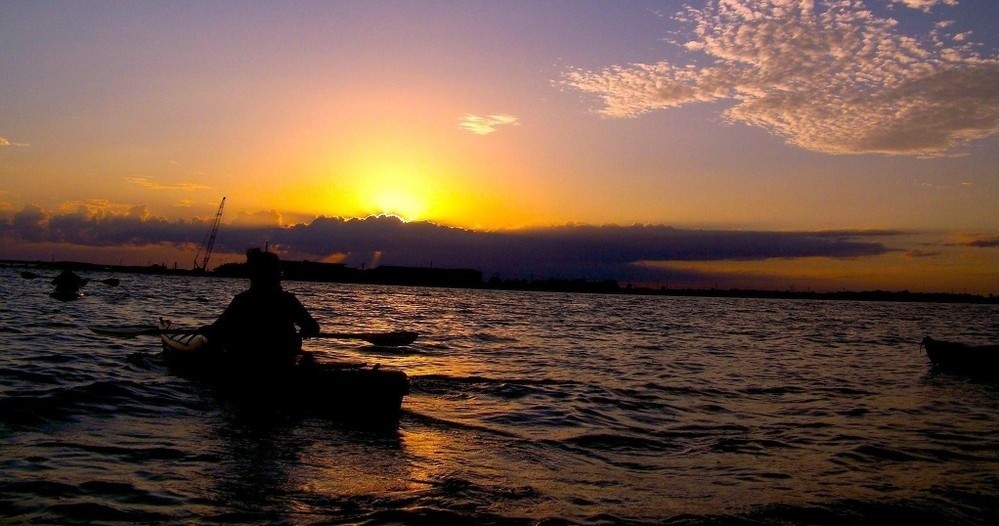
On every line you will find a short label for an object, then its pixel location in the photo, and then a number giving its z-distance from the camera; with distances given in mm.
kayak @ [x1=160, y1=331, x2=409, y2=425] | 11141
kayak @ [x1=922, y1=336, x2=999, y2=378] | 21844
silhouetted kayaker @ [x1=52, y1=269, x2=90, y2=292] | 46344
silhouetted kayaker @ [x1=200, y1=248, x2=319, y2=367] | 11719
